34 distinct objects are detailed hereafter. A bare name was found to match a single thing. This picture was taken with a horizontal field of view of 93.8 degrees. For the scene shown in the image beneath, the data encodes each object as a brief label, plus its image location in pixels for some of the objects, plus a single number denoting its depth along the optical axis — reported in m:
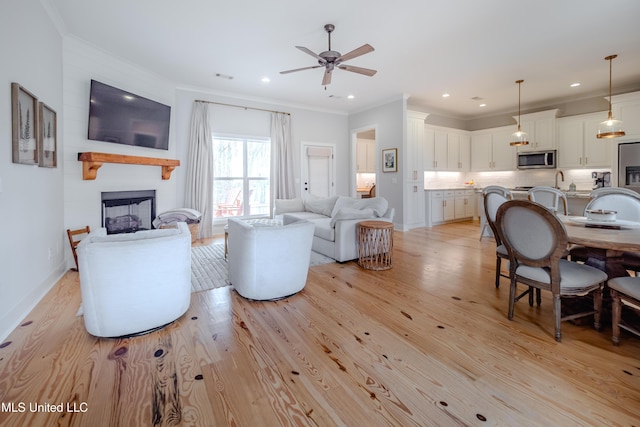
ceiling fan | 3.31
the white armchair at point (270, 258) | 2.71
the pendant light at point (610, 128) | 4.31
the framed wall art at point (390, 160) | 6.62
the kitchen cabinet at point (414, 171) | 6.64
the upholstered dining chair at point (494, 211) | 2.80
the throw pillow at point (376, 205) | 4.39
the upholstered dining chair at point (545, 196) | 4.20
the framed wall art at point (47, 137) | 2.87
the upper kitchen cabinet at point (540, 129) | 6.72
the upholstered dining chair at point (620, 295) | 1.85
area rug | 3.29
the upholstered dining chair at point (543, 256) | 2.03
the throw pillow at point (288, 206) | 5.81
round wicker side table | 3.83
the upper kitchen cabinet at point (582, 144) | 6.09
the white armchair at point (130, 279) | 2.02
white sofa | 4.05
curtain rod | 5.86
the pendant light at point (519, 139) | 5.74
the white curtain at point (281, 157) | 6.61
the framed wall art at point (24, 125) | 2.31
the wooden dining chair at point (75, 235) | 3.68
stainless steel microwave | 6.71
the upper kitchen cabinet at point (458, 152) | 8.00
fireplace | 4.42
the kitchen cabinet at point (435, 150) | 7.54
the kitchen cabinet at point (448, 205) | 7.21
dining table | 1.87
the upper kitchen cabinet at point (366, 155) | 9.14
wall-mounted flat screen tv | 4.05
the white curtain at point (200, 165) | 5.69
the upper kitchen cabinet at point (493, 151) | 7.57
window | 6.29
